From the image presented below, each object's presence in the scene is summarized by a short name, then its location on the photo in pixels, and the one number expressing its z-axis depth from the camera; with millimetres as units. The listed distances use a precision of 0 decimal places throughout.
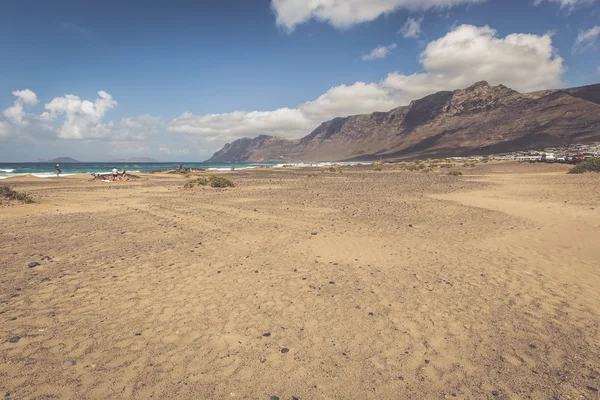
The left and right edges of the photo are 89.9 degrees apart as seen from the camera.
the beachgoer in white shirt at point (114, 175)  37884
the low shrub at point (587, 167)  31105
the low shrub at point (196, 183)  26953
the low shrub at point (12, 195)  16938
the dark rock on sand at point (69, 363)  3820
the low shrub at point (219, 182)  27856
